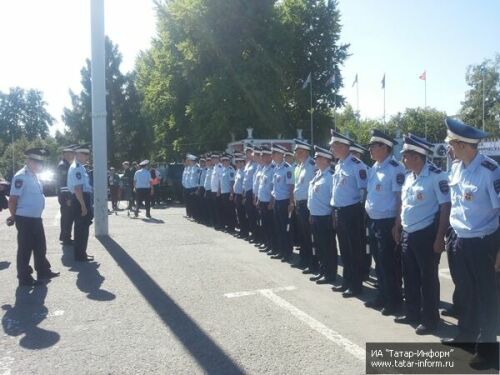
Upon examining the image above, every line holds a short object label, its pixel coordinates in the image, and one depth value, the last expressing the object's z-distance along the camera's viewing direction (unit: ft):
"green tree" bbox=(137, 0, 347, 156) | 89.71
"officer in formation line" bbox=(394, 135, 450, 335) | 15.96
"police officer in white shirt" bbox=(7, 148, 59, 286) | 22.71
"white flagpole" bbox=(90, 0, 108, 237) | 38.47
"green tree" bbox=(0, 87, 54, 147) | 265.54
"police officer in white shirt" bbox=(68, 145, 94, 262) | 27.61
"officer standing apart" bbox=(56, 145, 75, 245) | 32.45
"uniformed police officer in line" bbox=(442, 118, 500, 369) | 13.21
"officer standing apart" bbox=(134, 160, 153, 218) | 51.29
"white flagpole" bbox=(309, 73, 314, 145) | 97.75
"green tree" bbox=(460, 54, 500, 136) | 204.13
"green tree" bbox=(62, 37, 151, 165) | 154.61
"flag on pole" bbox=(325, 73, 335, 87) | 96.67
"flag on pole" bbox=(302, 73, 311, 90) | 94.42
